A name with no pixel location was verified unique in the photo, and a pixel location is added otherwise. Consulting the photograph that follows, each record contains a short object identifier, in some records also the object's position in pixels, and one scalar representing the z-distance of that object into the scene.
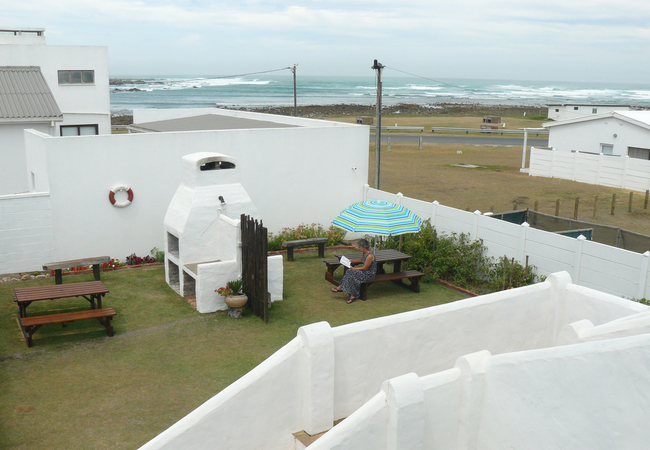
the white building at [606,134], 26.94
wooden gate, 10.77
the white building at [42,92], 18.33
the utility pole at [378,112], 18.89
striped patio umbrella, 12.02
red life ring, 14.02
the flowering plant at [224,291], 11.29
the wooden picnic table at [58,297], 9.89
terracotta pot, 11.08
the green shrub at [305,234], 16.03
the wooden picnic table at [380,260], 13.02
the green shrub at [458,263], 12.58
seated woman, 12.15
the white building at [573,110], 44.59
